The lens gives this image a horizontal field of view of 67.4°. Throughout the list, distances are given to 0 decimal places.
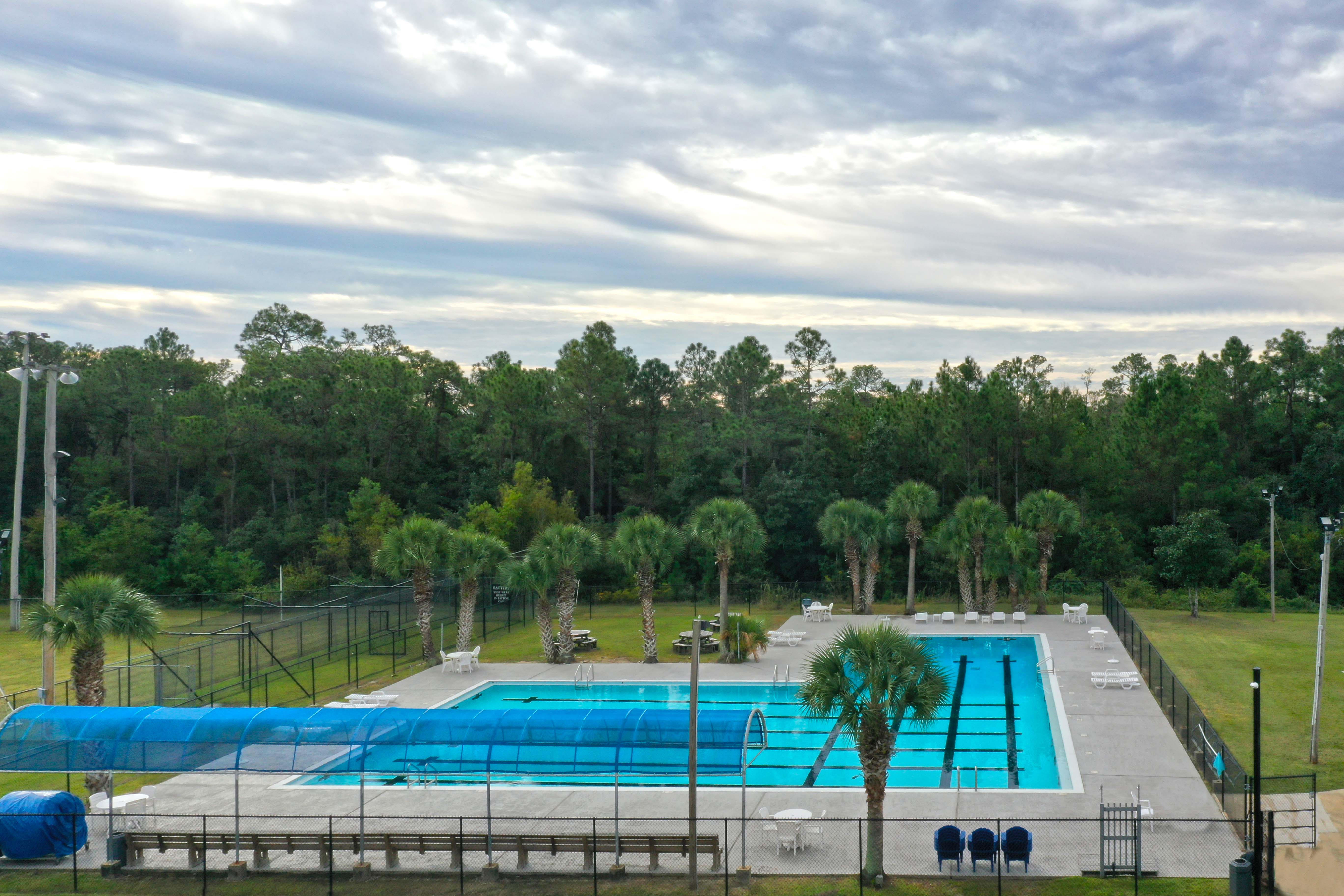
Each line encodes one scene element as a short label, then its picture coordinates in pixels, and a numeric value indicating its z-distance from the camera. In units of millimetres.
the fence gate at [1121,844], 15312
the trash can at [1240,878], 14398
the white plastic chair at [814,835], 17297
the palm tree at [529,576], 33938
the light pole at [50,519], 21266
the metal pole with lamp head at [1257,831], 14164
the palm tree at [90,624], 19781
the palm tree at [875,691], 15344
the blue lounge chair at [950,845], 15898
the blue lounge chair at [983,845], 15719
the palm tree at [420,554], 33312
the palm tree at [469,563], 34188
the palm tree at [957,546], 43094
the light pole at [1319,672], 21578
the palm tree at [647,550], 34188
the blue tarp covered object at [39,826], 16938
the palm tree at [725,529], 35469
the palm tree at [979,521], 42906
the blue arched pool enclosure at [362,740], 17094
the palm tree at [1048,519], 43625
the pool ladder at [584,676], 31547
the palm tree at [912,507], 44531
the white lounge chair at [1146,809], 16969
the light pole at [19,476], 23375
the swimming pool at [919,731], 22500
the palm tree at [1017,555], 43031
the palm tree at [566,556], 33906
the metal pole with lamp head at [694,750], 15156
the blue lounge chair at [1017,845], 15562
